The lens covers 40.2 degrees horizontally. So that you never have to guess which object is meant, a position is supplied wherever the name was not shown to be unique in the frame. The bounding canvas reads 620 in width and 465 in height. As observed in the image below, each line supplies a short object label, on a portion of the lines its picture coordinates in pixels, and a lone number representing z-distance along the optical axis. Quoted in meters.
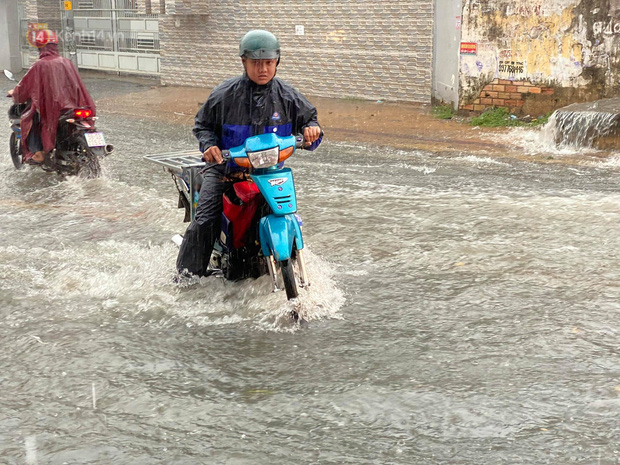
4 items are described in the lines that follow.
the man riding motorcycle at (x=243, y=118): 5.23
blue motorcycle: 5.09
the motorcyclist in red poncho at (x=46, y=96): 9.74
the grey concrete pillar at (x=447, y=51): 15.47
